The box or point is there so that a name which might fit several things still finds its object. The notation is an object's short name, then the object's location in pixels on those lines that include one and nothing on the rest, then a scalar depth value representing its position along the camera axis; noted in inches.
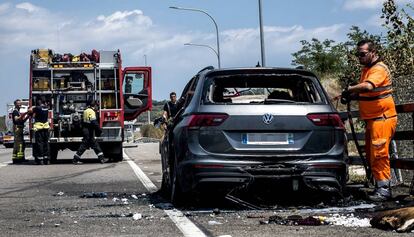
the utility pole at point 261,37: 991.0
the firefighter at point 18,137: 850.1
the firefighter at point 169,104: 620.1
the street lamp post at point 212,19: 1387.2
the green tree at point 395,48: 554.9
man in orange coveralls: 331.0
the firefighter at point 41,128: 782.5
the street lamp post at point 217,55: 1549.7
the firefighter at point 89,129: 783.7
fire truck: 813.2
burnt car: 302.2
